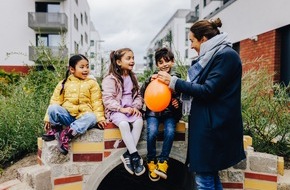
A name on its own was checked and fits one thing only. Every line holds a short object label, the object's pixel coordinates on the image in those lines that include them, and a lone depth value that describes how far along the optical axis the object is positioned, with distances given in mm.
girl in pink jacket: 3326
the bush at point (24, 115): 4488
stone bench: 3393
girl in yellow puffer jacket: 3320
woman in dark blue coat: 2584
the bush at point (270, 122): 4238
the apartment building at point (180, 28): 55997
